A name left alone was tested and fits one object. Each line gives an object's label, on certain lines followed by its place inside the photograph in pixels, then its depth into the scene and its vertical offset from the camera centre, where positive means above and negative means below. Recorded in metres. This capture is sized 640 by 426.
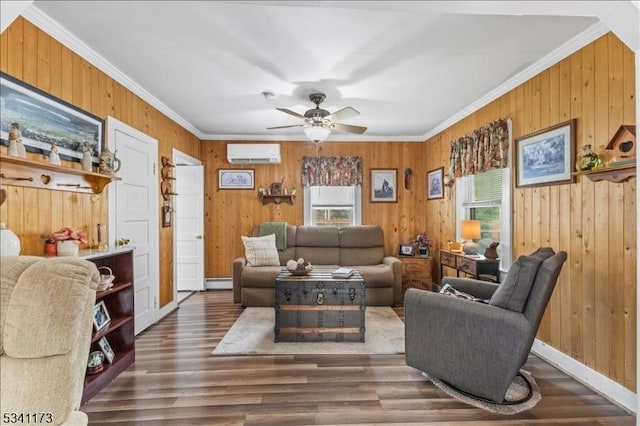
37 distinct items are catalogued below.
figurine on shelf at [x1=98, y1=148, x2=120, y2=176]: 2.71 +0.42
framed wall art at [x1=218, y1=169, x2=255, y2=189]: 5.51 +0.56
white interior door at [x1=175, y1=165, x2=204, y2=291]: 5.37 -0.29
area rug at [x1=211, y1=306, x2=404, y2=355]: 2.99 -1.29
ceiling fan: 3.46 +0.99
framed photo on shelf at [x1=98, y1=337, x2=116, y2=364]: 2.50 -1.08
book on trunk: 3.40 -0.67
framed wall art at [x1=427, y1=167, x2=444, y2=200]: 4.95 +0.43
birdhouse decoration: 1.99 +0.41
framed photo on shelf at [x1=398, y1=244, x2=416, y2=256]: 4.94 -0.60
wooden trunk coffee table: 3.23 -0.99
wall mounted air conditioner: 5.29 +0.98
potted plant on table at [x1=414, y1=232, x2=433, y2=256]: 4.96 -0.52
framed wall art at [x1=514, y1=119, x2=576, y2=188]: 2.56 +0.47
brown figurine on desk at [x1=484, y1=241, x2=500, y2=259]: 3.45 -0.44
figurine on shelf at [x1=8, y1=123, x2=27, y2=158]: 1.92 +0.42
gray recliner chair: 2.01 -0.79
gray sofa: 4.48 -0.64
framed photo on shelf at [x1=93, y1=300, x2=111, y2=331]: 2.43 -0.81
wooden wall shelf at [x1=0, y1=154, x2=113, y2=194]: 1.91 +0.25
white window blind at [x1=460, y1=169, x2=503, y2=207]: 3.65 +0.27
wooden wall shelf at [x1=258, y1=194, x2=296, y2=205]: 5.48 +0.21
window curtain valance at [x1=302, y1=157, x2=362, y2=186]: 5.48 +0.68
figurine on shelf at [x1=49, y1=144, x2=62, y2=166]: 2.22 +0.39
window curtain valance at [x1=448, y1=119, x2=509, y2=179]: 3.36 +0.70
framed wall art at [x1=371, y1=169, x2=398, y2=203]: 5.57 +0.43
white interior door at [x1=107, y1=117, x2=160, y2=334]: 3.08 +0.04
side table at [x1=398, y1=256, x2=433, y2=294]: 4.75 -0.91
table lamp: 3.74 -0.26
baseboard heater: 5.46 -1.22
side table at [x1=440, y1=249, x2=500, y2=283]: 3.40 -0.61
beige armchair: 1.31 -0.52
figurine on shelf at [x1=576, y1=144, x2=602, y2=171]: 2.21 +0.35
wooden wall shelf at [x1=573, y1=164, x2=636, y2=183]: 1.95 +0.24
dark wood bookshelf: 2.66 -0.81
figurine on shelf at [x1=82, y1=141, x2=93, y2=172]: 2.51 +0.41
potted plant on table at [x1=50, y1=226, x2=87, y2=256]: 2.15 -0.19
